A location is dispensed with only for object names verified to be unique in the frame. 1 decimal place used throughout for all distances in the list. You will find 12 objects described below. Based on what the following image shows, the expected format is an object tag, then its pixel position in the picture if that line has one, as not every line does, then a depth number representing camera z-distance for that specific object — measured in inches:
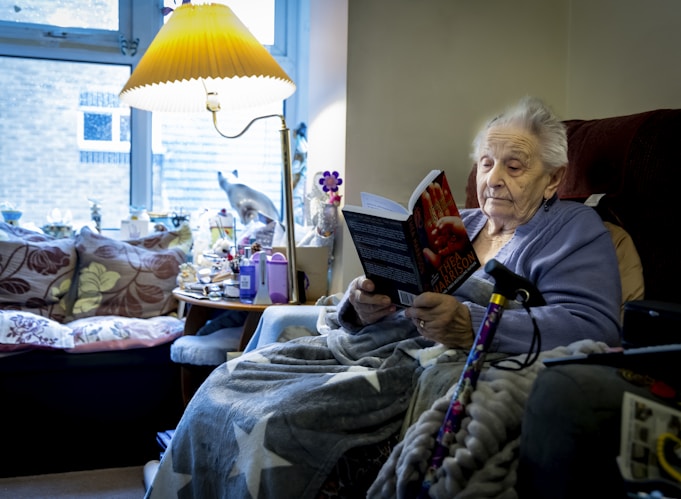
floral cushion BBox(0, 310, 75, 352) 92.7
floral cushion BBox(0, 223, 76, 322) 102.7
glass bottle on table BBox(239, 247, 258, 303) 89.5
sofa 94.8
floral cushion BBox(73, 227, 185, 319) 107.2
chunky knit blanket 36.5
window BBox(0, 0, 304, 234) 119.6
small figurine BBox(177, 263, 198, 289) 102.4
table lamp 75.9
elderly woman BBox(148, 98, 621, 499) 47.3
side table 85.2
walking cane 38.4
